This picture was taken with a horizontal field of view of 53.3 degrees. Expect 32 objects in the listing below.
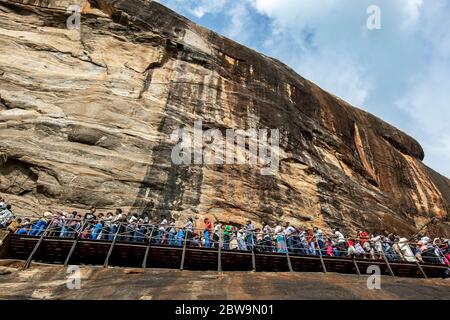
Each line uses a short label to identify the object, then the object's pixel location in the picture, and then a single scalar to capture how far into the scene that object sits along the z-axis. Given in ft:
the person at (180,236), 47.59
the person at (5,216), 46.24
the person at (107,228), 46.52
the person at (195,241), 47.66
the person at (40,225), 46.01
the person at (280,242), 49.43
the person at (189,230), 47.30
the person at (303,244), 50.26
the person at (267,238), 50.64
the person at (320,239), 51.75
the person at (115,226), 45.85
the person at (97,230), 46.06
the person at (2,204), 47.18
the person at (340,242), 52.80
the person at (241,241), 48.60
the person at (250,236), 48.38
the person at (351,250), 50.83
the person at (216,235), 49.85
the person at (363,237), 55.62
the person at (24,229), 45.67
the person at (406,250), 52.95
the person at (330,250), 51.00
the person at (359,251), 51.96
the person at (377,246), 51.85
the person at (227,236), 50.98
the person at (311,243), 50.44
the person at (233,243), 49.94
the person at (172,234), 47.23
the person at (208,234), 48.99
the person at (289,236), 50.31
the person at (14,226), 45.38
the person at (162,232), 47.73
